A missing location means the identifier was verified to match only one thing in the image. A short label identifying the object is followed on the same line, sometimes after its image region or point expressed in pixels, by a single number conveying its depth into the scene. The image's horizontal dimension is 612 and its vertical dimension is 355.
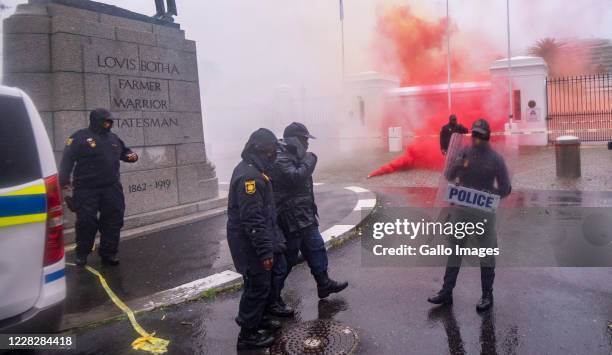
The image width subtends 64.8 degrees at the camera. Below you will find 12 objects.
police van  2.66
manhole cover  3.29
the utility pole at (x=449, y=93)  17.06
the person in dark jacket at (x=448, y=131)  10.41
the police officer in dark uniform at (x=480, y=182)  3.99
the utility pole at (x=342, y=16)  20.98
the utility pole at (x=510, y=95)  15.49
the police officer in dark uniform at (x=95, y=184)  5.12
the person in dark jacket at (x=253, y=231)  3.21
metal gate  15.72
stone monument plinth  6.24
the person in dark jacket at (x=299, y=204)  3.97
